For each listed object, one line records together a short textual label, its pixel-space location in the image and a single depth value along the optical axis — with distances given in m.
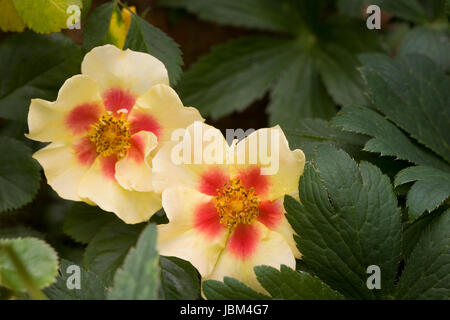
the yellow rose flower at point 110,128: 0.44
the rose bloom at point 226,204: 0.44
